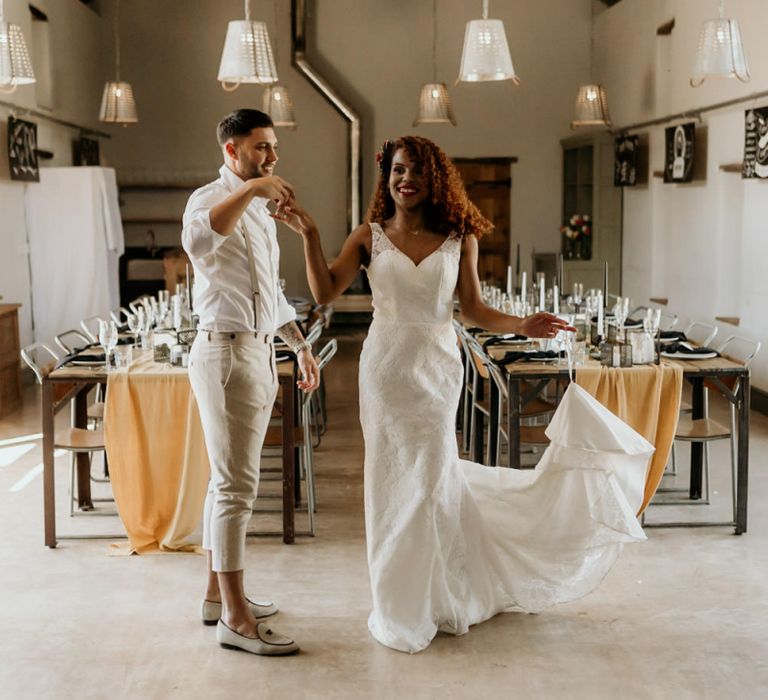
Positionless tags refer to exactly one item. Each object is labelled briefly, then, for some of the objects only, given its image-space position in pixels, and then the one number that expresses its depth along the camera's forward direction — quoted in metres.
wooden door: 15.30
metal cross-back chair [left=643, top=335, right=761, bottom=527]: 5.81
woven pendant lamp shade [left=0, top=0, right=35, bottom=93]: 7.28
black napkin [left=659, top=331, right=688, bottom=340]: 6.95
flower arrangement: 14.37
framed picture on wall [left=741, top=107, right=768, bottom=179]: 8.99
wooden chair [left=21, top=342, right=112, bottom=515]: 5.64
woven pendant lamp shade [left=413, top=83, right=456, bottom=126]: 12.62
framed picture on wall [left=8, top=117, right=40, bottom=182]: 10.45
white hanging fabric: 11.41
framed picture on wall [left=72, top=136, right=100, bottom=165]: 13.25
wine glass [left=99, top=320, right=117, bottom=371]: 5.59
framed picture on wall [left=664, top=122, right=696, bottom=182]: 10.89
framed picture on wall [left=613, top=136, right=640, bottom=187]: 12.71
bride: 4.21
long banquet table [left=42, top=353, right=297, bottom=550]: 5.47
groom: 4.06
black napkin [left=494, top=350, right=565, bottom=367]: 5.84
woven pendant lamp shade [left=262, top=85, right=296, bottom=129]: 13.18
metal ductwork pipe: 14.84
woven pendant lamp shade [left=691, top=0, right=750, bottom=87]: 7.41
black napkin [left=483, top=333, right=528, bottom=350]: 6.72
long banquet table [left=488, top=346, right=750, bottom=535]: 5.60
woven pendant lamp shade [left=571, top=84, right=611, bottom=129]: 12.51
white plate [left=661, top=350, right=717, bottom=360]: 5.98
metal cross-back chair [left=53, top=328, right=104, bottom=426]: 6.50
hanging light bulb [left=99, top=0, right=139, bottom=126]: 12.34
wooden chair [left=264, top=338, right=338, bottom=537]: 5.75
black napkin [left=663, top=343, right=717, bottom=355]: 6.11
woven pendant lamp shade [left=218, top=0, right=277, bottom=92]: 7.00
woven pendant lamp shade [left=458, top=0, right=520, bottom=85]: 6.77
